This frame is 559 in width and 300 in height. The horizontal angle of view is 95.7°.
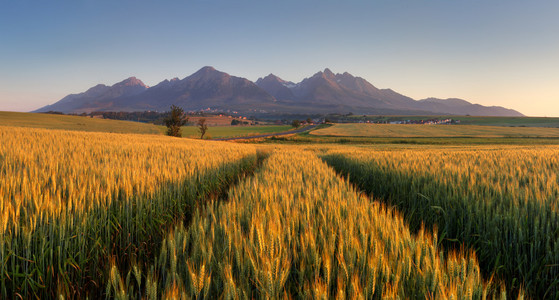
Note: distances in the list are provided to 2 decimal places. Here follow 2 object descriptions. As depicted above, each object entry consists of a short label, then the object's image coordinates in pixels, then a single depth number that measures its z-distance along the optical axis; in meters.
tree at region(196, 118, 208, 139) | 70.05
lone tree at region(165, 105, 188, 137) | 54.41
